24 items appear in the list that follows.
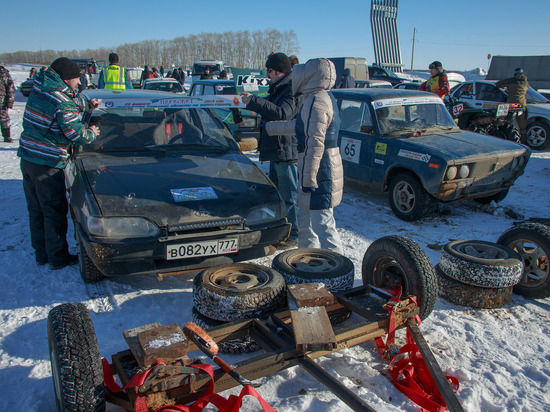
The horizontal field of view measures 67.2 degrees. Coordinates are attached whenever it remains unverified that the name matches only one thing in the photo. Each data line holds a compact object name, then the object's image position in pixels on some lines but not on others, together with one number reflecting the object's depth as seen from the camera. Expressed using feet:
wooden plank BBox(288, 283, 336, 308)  8.31
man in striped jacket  12.45
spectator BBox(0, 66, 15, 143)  32.91
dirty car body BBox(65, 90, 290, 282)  10.57
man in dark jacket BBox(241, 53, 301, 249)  14.25
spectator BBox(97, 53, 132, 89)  37.93
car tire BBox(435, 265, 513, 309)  11.41
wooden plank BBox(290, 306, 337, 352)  7.25
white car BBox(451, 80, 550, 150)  36.29
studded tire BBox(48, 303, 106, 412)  6.17
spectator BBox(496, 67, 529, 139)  34.65
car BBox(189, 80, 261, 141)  32.71
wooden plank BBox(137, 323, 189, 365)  6.44
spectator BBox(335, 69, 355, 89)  37.73
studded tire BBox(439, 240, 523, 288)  11.09
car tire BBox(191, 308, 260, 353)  9.05
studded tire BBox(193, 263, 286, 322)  8.58
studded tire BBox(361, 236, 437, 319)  9.61
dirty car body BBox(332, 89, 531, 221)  17.99
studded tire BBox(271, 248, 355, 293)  9.84
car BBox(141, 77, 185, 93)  60.64
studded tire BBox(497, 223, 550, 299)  11.74
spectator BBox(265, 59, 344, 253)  11.82
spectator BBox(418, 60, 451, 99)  29.78
